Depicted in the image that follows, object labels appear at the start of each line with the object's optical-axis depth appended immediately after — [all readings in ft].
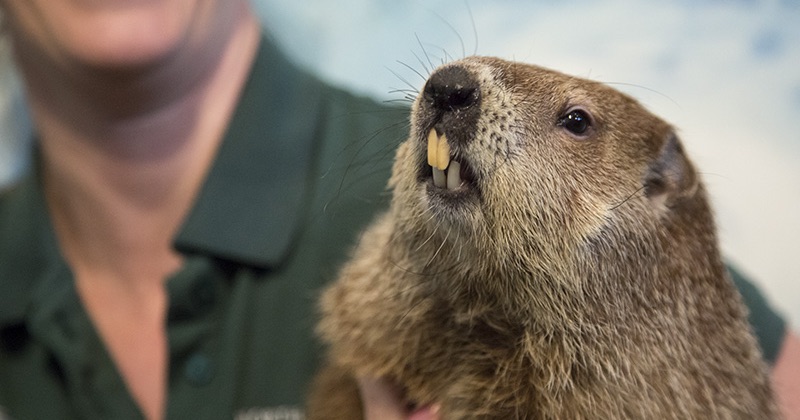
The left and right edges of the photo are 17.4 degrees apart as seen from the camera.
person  3.40
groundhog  3.12
